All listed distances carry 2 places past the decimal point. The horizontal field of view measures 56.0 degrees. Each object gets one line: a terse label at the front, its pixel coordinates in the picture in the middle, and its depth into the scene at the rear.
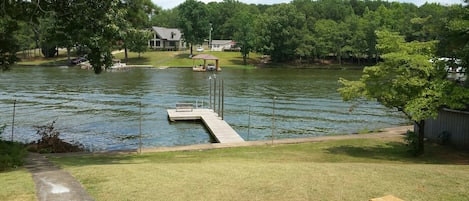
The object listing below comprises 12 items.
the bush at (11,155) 13.37
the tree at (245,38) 104.75
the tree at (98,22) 14.38
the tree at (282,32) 103.19
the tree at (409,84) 16.53
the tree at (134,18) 15.25
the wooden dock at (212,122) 25.06
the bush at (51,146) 19.11
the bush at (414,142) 18.22
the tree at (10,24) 15.51
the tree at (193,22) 115.89
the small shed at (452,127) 19.45
